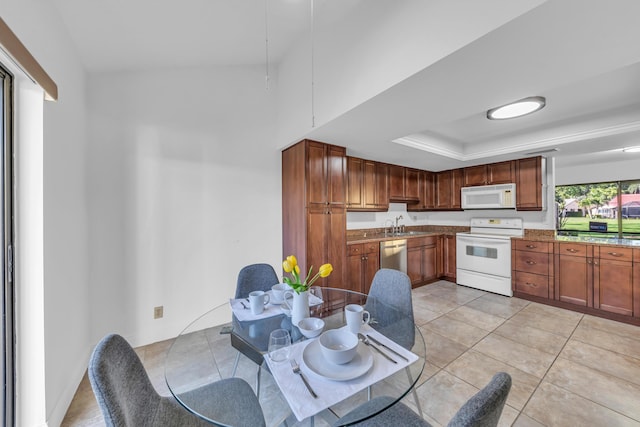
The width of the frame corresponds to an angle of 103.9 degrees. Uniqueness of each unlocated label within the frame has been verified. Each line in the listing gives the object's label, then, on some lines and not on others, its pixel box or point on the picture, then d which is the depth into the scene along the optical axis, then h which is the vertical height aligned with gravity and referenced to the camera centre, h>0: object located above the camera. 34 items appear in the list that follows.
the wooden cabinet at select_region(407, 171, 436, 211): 4.84 +0.39
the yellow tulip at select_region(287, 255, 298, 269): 1.39 -0.27
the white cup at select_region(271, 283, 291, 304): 1.70 -0.55
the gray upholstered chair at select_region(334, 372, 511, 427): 0.61 -0.49
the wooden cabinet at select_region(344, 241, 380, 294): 3.32 -0.72
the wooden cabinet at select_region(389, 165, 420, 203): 4.36 +0.51
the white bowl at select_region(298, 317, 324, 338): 1.24 -0.58
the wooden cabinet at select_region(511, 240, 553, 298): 3.48 -0.82
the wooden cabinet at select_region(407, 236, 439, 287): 4.13 -0.82
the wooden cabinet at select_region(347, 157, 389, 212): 3.74 +0.43
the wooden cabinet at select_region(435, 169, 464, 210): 4.64 +0.45
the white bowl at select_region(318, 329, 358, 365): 0.99 -0.56
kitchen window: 4.62 +0.03
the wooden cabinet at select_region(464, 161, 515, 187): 4.01 +0.64
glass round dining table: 0.92 -0.67
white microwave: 3.93 +0.25
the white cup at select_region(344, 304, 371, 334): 1.26 -0.54
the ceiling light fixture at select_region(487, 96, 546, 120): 2.35 +1.02
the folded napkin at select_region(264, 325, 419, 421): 0.84 -0.64
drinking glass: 1.08 -0.59
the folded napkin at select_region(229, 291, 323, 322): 1.54 -0.63
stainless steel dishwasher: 3.71 -0.64
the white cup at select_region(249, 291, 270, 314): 1.56 -0.56
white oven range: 3.82 -0.69
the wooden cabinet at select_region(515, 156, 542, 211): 3.72 +0.42
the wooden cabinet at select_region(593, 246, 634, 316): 2.91 -0.84
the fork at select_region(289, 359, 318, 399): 0.89 -0.63
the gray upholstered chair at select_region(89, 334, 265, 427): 0.76 -0.72
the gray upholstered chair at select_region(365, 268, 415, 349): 1.42 -0.66
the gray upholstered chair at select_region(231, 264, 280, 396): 2.09 -0.57
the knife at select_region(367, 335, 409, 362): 1.11 -0.62
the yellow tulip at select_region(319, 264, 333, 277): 1.34 -0.30
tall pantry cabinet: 2.82 +0.08
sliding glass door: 1.29 -0.20
